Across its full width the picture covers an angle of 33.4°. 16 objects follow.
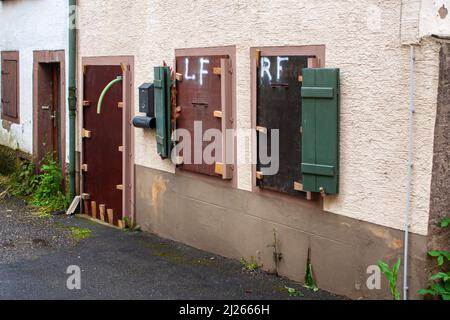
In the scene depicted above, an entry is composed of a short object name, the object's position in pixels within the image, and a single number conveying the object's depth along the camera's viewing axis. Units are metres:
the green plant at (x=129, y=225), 8.96
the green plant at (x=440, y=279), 5.19
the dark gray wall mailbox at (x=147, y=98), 8.23
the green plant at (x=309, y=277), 6.29
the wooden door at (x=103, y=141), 9.21
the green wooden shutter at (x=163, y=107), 7.90
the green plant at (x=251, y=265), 6.93
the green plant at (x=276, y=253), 6.66
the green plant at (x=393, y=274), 5.36
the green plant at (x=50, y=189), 10.40
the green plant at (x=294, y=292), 6.14
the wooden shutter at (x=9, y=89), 12.25
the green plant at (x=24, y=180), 11.34
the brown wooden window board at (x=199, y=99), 7.25
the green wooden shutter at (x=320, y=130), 5.82
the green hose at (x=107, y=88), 8.85
